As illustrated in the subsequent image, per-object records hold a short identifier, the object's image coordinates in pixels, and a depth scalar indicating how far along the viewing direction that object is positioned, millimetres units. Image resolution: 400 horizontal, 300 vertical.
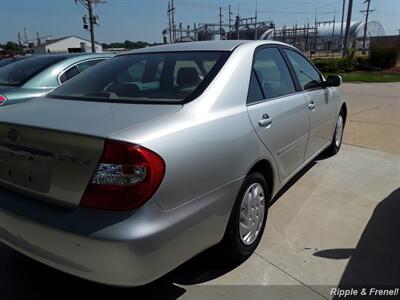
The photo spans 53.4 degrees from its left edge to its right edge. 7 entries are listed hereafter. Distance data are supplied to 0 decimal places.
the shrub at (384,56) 22281
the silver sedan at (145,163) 1953
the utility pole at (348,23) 24672
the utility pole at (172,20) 52219
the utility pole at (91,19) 28478
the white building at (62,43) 72675
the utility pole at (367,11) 61569
